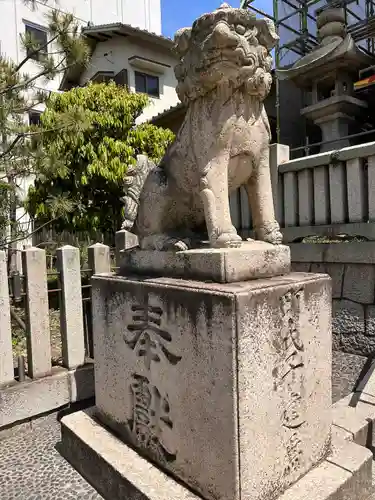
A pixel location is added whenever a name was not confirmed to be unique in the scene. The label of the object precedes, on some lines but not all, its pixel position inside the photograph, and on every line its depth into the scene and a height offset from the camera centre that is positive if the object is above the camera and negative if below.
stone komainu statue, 1.79 +0.52
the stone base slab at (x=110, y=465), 1.78 -1.23
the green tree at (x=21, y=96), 4.56 +1.95
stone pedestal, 1.54 -0.69
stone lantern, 6.28 +2.91
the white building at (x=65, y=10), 11.91 +8.46
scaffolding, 6.82 +4.26
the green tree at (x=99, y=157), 7.54 +1.75
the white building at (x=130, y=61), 11.88 +6.08
